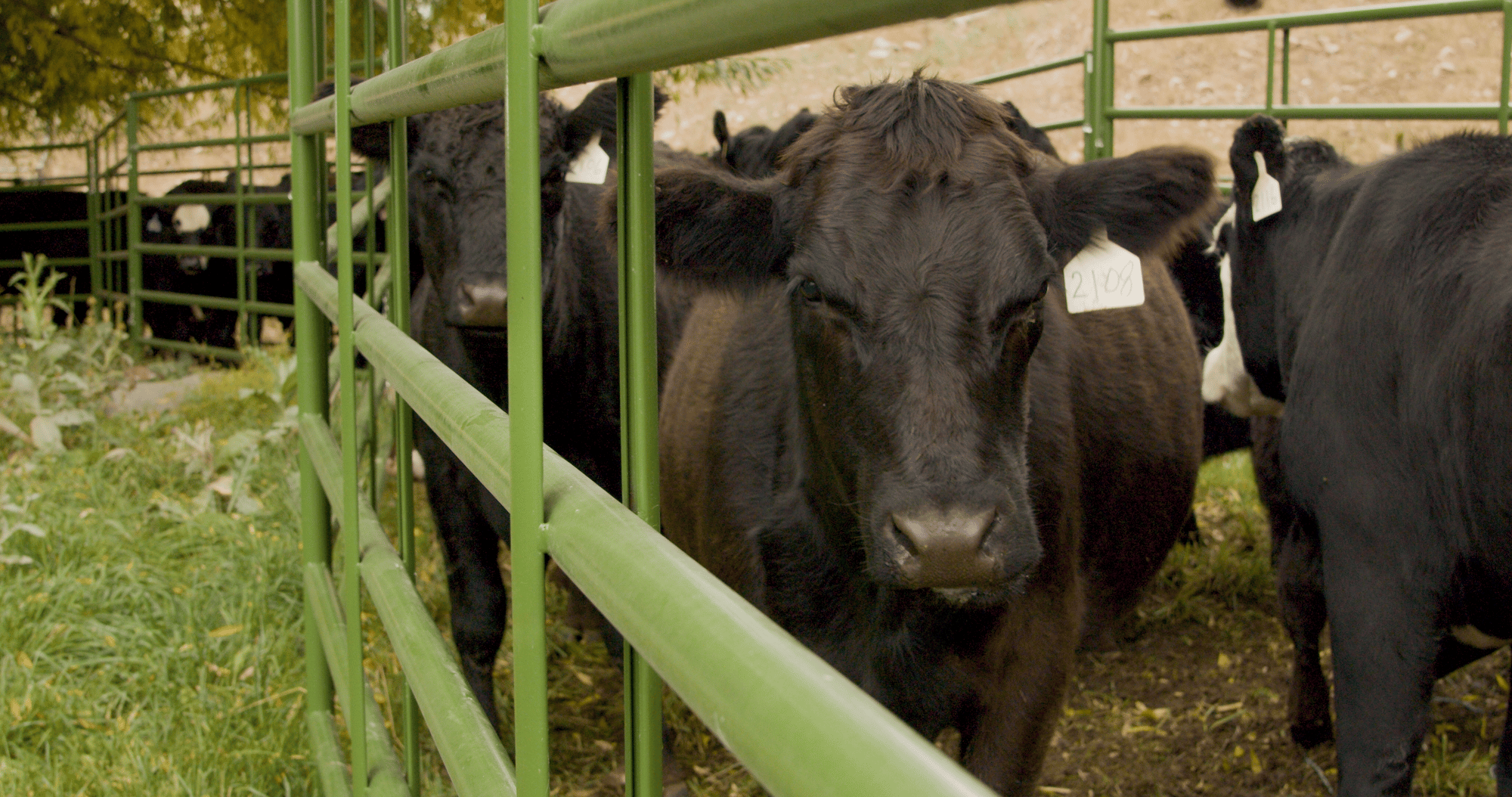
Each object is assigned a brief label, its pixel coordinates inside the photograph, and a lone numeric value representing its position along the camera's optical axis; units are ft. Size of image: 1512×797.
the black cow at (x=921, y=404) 5.65
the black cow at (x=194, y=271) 35.35
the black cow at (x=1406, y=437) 6.82
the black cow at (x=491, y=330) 10.32
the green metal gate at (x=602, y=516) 1.75
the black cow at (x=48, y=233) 40.22
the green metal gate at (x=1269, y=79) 14.75
